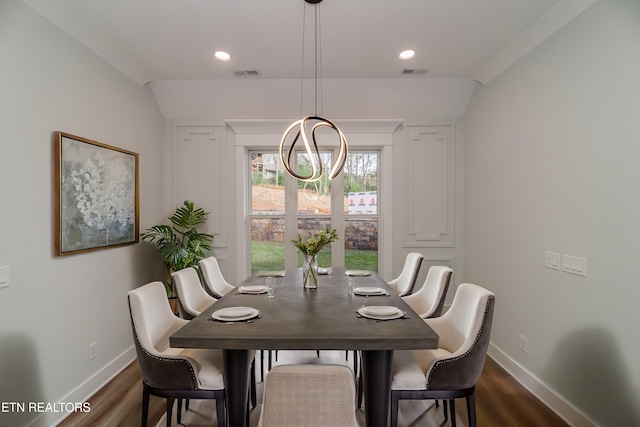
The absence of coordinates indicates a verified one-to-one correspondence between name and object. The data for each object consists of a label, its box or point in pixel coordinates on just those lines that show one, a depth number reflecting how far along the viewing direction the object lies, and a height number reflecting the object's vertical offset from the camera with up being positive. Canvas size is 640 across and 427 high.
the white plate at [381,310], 1.91 -0.54
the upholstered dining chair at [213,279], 2.95 -0.57
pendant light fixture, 2.41 +0.67
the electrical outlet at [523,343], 2.79 -1.05
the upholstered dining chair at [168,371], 1.73 -0.81
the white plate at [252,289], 2.53 -0.56
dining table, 1.58 -0.57
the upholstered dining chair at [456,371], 1.74 -0.82
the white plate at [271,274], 3.20 -0.57
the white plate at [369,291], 2.46 -0.55
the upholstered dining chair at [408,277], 3.06 -0.58
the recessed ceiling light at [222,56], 3.02 +1.39
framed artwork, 2.35 +0.14
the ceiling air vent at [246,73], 3.43 +1.41
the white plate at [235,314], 1.84 -0.54
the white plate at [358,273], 3.23 -0.56
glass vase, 2.66 -0.46
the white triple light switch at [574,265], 2.21 -0.34
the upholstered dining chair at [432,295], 2.46 -0.61
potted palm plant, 3.43 -0.27
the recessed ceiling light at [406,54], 3.02 +1.41
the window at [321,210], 4.33 +0.04
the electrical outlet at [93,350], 2.66 -1.05
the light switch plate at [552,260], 2.44 -0.34
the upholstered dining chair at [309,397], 1.10 -0.58
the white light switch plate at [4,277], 1.91 -0.35
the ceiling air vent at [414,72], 3.43 +1.41
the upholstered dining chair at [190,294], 2.41 -0.59
